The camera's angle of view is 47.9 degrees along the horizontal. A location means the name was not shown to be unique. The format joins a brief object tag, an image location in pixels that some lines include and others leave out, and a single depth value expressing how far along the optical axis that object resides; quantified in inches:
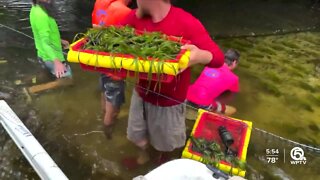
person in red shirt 98.1
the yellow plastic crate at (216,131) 126.4
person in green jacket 158.9
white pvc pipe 103.4
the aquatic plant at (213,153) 122.4
